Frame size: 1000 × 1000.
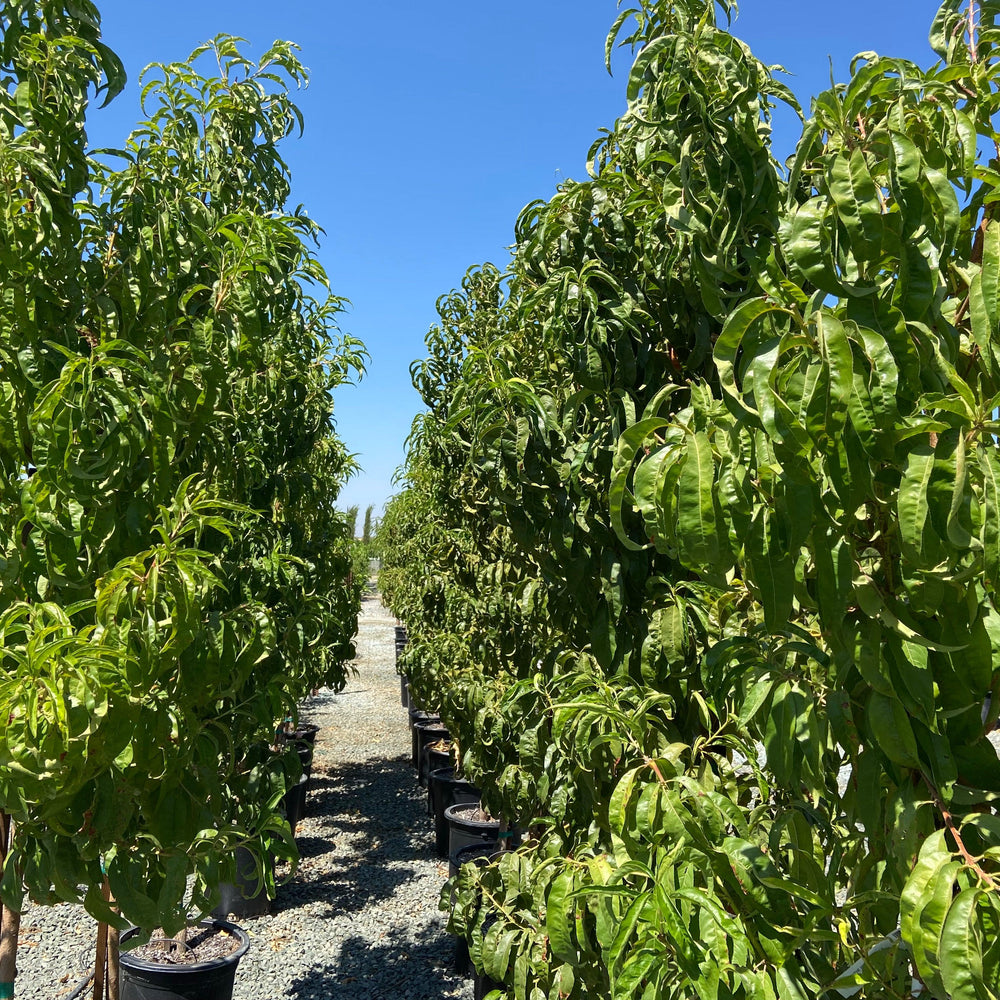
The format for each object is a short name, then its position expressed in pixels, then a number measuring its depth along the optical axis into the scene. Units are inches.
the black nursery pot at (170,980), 144.1
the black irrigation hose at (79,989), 143.5
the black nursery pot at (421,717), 385.7
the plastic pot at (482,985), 168.4
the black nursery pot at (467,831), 230.1
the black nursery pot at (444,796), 270.2
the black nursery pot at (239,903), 217.2
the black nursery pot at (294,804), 275.7
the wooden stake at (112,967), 110.9
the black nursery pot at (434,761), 305.7
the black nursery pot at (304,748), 309.0
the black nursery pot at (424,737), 342.4
